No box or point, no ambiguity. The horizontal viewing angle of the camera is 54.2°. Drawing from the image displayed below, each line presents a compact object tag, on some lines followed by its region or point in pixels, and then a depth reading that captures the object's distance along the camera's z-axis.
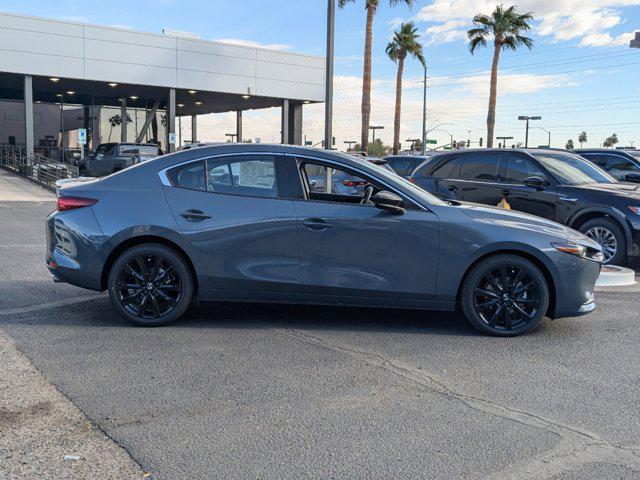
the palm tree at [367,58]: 29.45
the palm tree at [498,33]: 38.25
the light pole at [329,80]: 11.12
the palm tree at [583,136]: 128.25
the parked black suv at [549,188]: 8.85
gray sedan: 5.43
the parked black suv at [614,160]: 13.25
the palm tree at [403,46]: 39.56
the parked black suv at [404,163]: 16.77
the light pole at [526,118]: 63.22
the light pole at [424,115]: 45.39
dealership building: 27.31
